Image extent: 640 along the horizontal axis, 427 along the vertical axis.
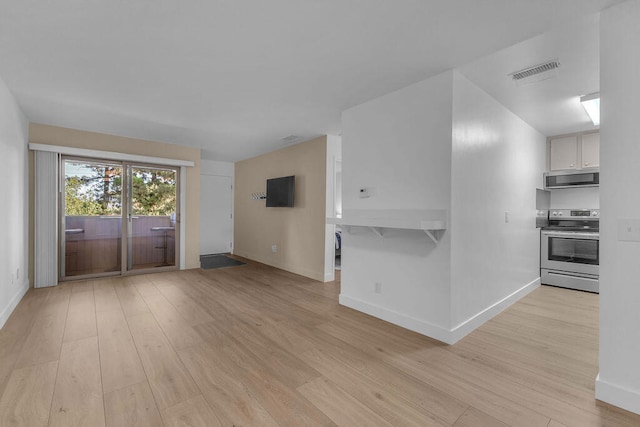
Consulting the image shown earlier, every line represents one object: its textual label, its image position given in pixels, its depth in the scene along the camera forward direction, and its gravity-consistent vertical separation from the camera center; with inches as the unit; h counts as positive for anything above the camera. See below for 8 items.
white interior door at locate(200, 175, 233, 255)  274.4 -4.2
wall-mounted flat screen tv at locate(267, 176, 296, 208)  207.9 +14.6
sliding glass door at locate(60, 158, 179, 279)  177.3 -5.1
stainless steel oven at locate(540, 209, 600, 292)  157.5 -22.8
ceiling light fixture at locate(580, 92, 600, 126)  113.6 +45.1
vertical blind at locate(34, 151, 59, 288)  160.9 -5.8
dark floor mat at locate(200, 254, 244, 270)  228.4 -43.1
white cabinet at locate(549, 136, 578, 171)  173.9 +36.4
